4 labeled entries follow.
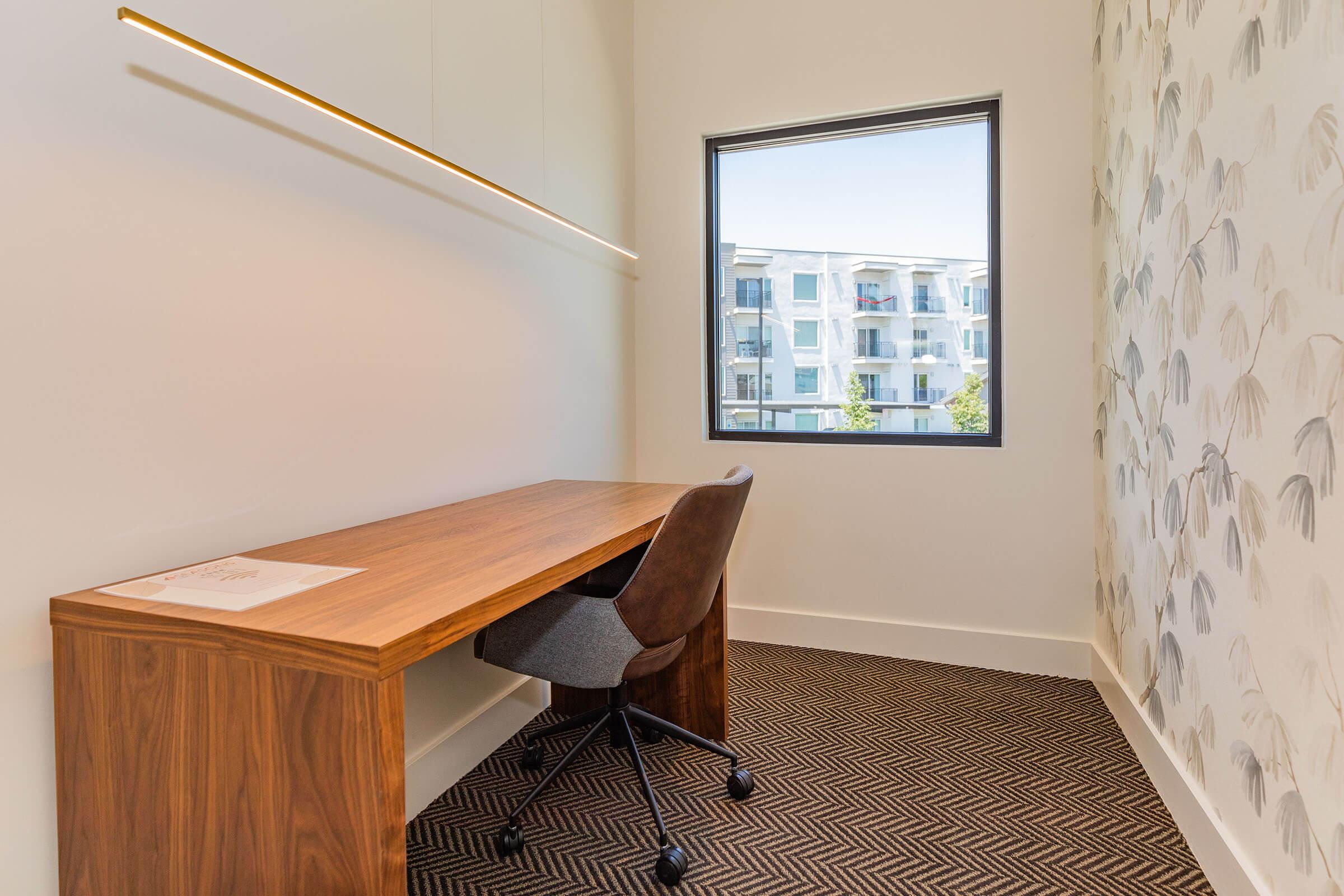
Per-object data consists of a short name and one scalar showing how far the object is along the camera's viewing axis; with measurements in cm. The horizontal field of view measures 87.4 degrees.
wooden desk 88
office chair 154
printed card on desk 104
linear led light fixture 94
